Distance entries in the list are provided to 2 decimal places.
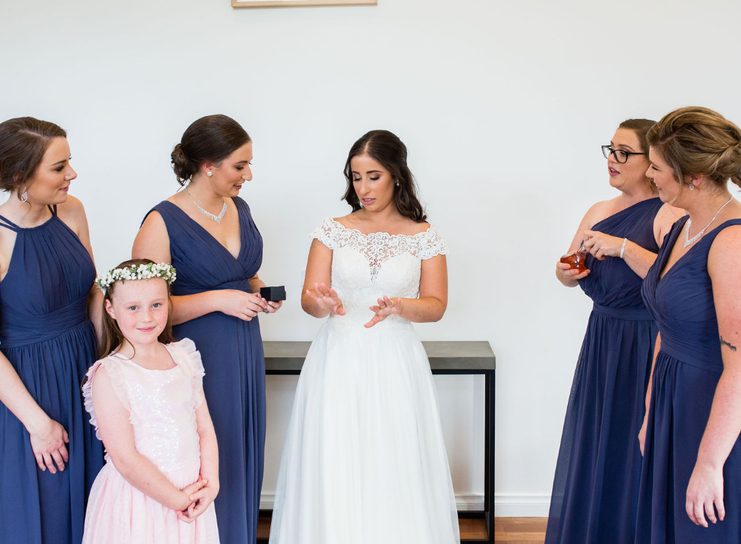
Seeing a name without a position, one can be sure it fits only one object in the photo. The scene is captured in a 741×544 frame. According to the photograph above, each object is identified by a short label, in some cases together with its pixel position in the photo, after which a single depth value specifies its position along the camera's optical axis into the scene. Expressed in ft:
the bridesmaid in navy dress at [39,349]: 6.47
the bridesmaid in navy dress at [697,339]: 5.26
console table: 9.95
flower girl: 6.25
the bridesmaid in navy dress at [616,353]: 7.74
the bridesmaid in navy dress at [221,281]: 7.46
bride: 7.73
